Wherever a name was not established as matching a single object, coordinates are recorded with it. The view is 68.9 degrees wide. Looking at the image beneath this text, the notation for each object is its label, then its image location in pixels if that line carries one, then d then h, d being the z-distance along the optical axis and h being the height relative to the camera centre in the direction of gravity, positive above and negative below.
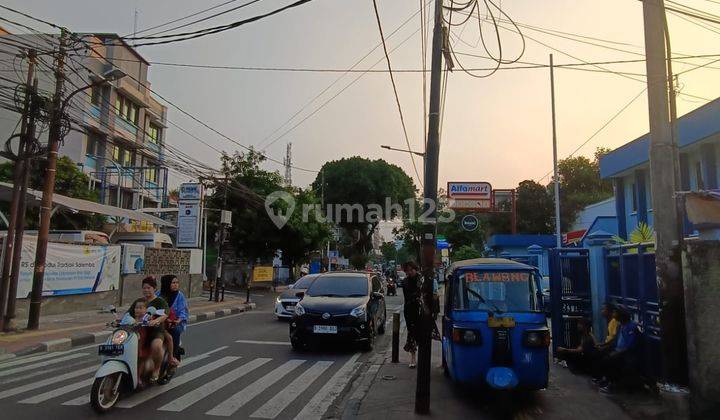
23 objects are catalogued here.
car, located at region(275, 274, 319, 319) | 16.31 -1.15
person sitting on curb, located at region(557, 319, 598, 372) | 7.59 -1.31
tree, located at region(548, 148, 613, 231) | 38.91 +6.72
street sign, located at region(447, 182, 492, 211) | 26.90 +3.59
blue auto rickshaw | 6.38 -0.76
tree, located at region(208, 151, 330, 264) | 35.03 +2.86
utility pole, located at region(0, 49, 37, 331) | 12.78 +1.49
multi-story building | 29.34 +7.88
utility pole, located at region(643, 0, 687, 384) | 5.66 +0.75
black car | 10.67 -1.08
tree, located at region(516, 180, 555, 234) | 40.78 +4.48
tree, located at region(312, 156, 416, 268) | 54.94 +8.02
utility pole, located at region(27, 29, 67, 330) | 12.95 +1.68
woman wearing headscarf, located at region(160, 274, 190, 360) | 7.87 -0.64
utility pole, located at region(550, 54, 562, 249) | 21.33 +4.90
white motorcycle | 6.03 -1.25
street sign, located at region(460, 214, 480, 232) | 24.42 +2.02
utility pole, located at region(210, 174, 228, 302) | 24.85 +0.01
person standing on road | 9.48 -0.65
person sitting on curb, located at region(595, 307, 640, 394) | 6.88 -1.12
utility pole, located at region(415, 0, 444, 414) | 6.22 +0.62
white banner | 14.91 -0.26
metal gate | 9.01 -0.46
